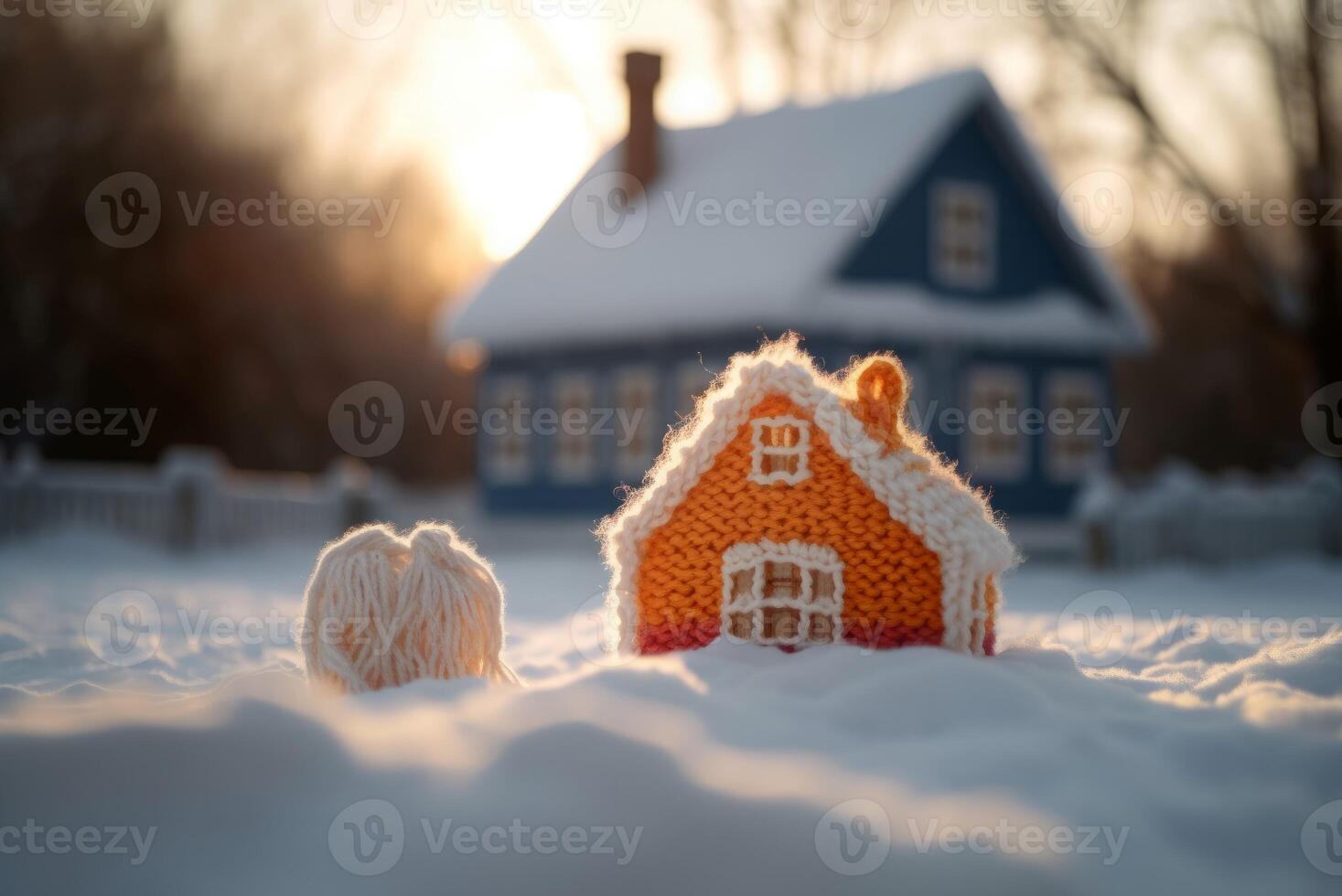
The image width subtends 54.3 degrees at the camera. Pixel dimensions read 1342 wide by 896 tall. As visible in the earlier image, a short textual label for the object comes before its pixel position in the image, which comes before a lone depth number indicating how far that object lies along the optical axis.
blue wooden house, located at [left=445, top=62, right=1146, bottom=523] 15.26
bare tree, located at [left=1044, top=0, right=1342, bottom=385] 16.94
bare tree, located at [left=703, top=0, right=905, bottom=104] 21.30
